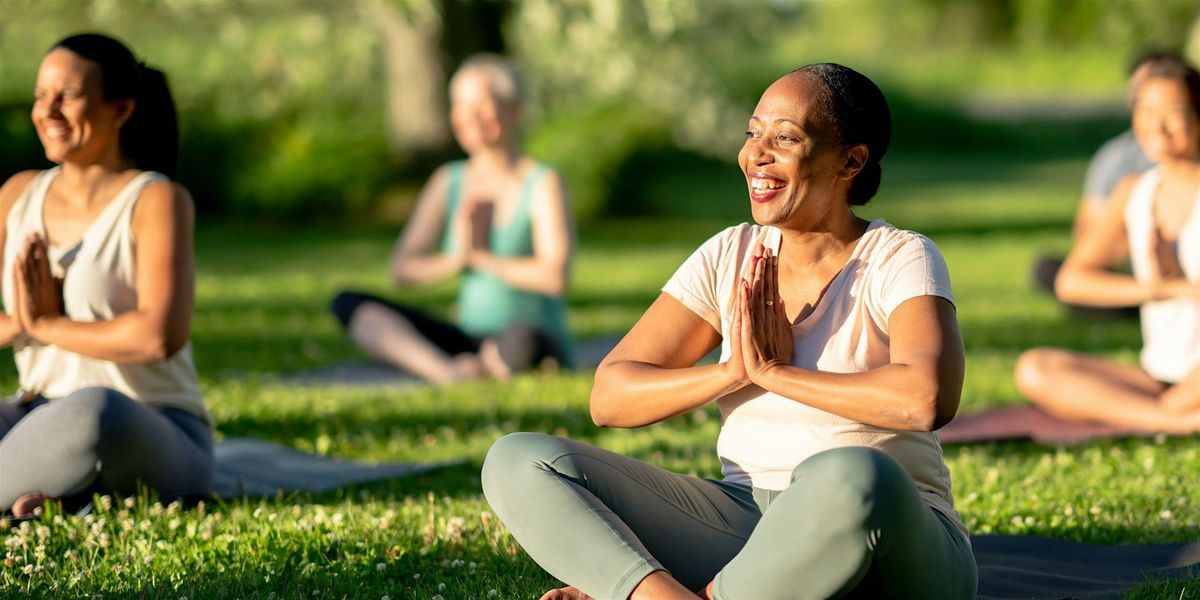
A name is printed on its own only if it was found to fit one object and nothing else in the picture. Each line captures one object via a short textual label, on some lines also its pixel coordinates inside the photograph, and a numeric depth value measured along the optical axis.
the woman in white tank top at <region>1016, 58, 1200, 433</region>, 6.58
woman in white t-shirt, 3.55
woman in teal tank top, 8.23
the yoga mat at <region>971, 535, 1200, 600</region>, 4.21
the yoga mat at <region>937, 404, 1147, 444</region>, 6.73
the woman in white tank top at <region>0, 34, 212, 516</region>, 4.89
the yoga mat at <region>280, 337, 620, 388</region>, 8.80
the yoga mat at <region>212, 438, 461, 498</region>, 5.68
